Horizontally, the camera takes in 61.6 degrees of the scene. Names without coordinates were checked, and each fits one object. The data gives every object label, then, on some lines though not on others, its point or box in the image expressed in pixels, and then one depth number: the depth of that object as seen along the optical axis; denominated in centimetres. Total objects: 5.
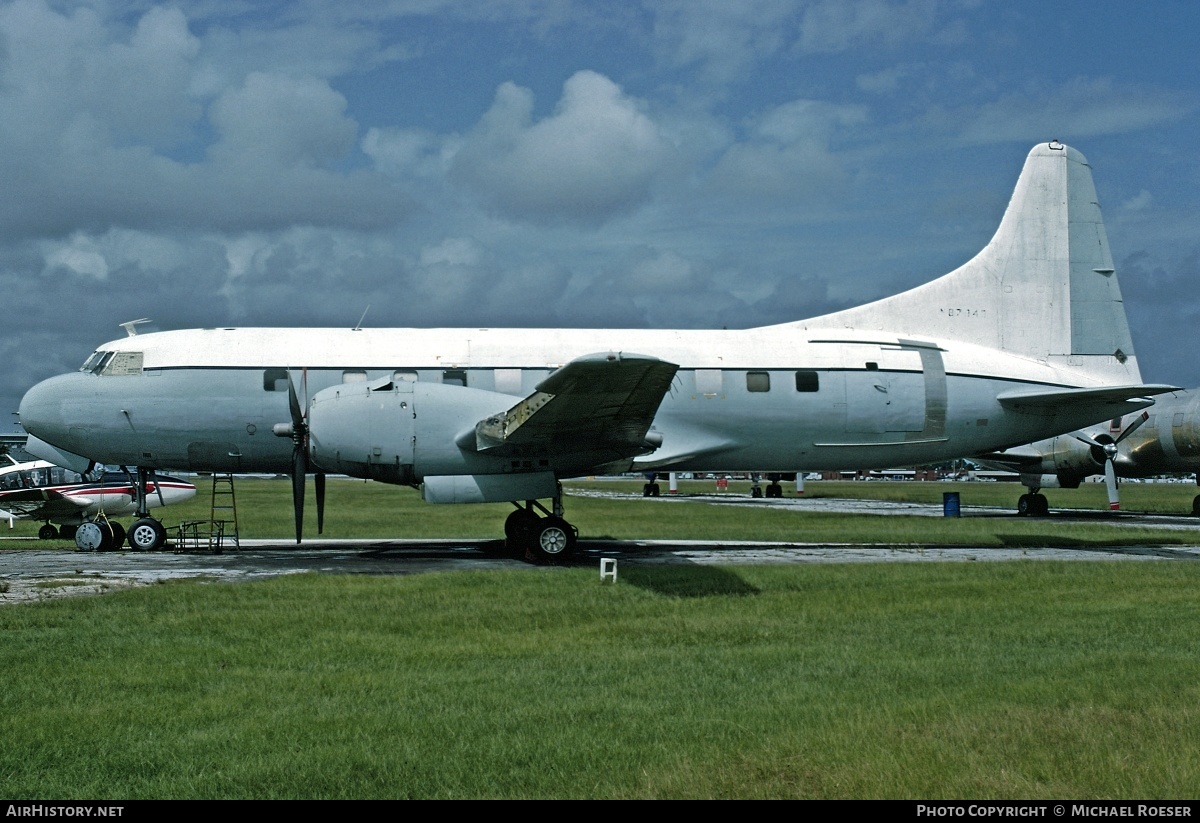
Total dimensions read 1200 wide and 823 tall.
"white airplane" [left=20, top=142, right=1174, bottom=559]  1855
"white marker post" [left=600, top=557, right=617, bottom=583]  1602
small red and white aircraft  2978
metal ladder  2248
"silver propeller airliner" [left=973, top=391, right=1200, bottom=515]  3788
